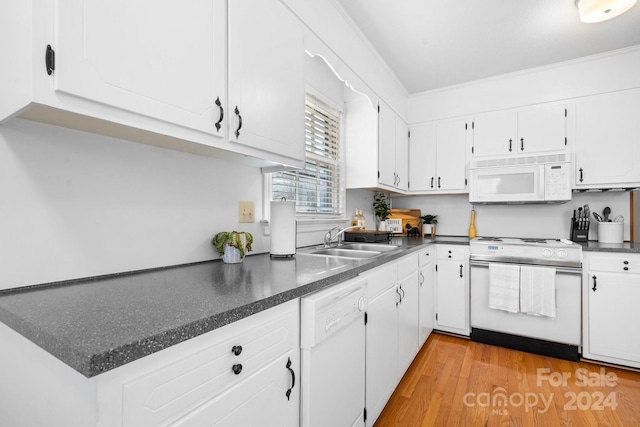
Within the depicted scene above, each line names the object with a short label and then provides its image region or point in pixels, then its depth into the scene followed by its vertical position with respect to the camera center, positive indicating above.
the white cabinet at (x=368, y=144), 2.75 +0.63
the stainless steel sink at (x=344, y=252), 2.13 -0.28
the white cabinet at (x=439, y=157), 3.31 +0.62
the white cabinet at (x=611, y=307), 2.34 -0.72
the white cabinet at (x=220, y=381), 0.60 -0.40
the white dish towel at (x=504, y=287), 2.65 -0.64
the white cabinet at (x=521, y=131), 2.89 +0.81
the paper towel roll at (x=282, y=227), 1.73 -0.08
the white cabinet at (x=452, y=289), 2.95 -0.73
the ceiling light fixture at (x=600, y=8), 1.88 +1.28
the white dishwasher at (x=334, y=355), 1.11 -0.58
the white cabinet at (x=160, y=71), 0.76 +0.43
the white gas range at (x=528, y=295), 2.53 -0.69
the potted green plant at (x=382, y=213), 3.29 +0.00
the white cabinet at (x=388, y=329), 1.63 -0.71
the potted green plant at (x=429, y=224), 3.51 -0.12
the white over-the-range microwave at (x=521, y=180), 2.75 +0.31
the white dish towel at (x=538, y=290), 2.53 -0.64
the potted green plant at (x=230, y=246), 1.51 -0.16
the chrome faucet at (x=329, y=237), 2.38 -0.19
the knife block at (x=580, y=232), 2.74 -0.16
